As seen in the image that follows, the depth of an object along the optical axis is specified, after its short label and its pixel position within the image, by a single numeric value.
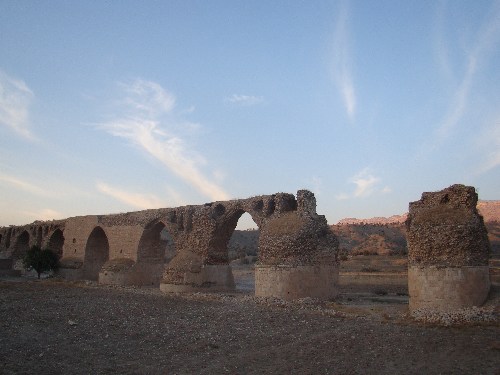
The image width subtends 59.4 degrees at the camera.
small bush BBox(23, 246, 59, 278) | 29.11
